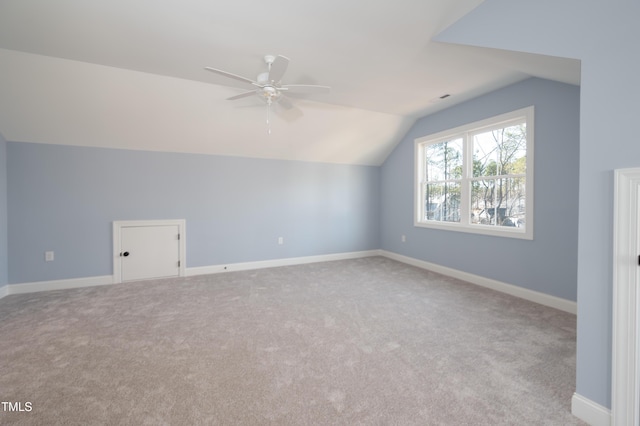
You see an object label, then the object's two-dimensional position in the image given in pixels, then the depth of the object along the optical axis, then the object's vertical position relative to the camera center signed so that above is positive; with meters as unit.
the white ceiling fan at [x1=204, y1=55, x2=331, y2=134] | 2.21 +1.18
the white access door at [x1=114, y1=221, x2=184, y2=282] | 3.95 -0.61
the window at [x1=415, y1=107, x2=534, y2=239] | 3.37 +0.50
